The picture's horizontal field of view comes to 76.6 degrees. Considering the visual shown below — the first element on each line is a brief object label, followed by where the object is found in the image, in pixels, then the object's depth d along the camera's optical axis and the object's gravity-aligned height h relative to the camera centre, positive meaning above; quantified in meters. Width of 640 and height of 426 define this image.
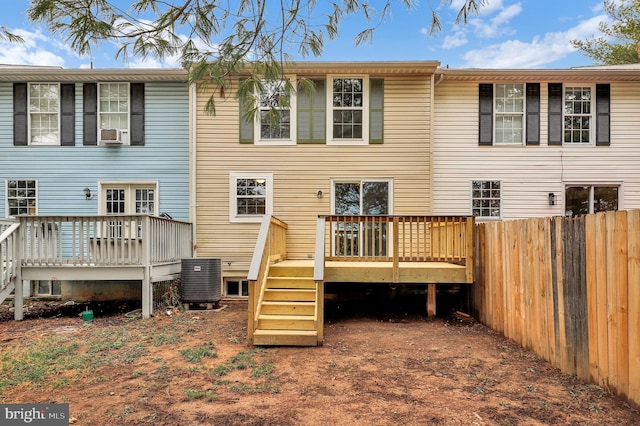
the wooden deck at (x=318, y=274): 5.25 -0.99
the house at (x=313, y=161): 8.86 +1.11
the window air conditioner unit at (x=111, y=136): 8.95 +1.67
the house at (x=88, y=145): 9.13 +1.51
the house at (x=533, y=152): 9.23 +1.35
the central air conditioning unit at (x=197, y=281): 7.55 -1.29
